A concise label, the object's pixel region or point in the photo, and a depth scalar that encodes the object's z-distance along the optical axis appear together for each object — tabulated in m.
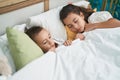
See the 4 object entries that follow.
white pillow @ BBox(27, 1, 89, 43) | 1.42
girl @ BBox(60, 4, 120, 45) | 1.44
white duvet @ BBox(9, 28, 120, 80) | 1.04
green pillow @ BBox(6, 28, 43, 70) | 1.10
